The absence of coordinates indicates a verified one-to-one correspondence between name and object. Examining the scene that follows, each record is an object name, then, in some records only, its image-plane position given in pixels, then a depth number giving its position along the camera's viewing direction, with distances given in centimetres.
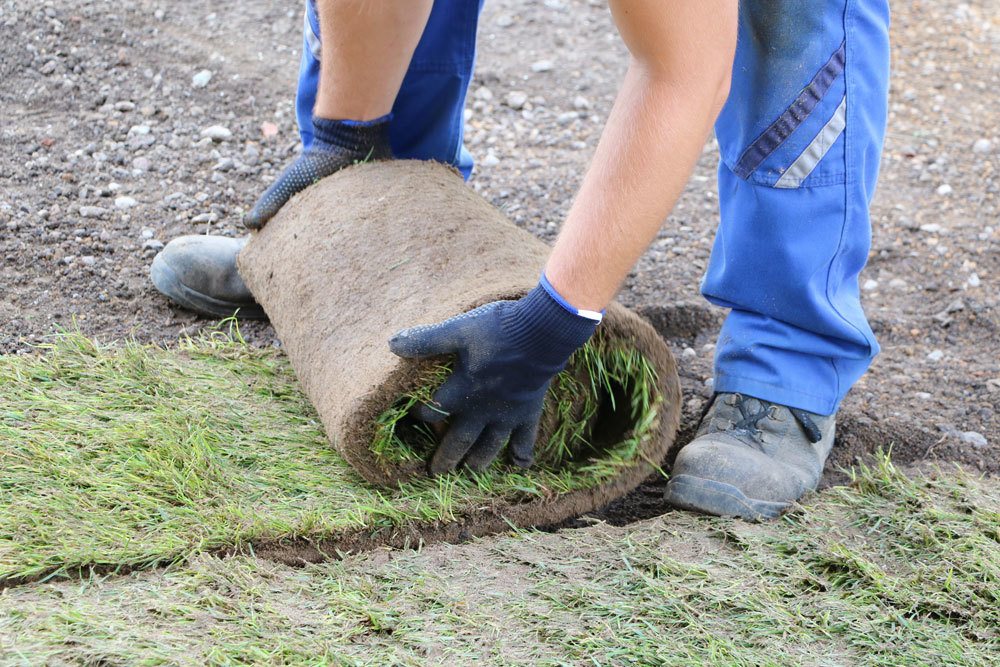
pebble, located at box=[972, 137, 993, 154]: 825
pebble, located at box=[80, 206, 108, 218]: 625
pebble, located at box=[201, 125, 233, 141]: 734
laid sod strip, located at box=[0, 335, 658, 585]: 371
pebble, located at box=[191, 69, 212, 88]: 802
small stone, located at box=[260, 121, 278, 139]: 748
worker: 358
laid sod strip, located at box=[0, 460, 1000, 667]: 328
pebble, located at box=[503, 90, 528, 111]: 856
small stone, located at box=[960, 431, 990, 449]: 500
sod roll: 410
